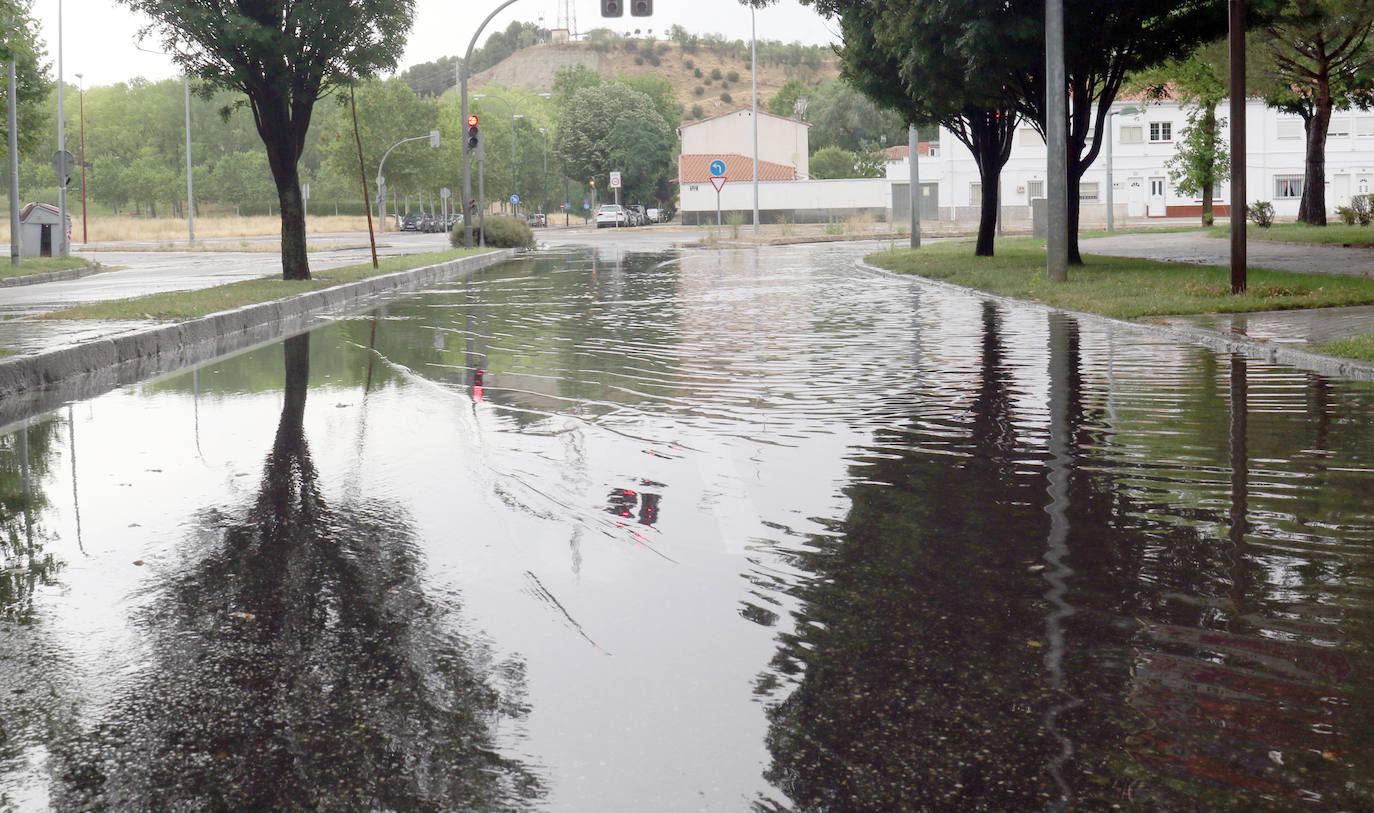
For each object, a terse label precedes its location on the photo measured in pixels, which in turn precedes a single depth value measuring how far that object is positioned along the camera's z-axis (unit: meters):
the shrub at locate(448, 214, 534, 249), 51.12
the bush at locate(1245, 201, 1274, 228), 43.94
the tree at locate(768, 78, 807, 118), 151.00
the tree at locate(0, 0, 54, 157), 44.09
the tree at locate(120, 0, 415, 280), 25.80
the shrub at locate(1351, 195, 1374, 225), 41.62
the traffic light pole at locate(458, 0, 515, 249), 44.97
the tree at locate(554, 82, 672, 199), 111.19
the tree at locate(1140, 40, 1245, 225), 45.82
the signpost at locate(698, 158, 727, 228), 55.66
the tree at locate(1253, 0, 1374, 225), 40.16
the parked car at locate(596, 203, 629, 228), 87.75
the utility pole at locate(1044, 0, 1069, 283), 21.19
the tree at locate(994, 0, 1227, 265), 25.23
